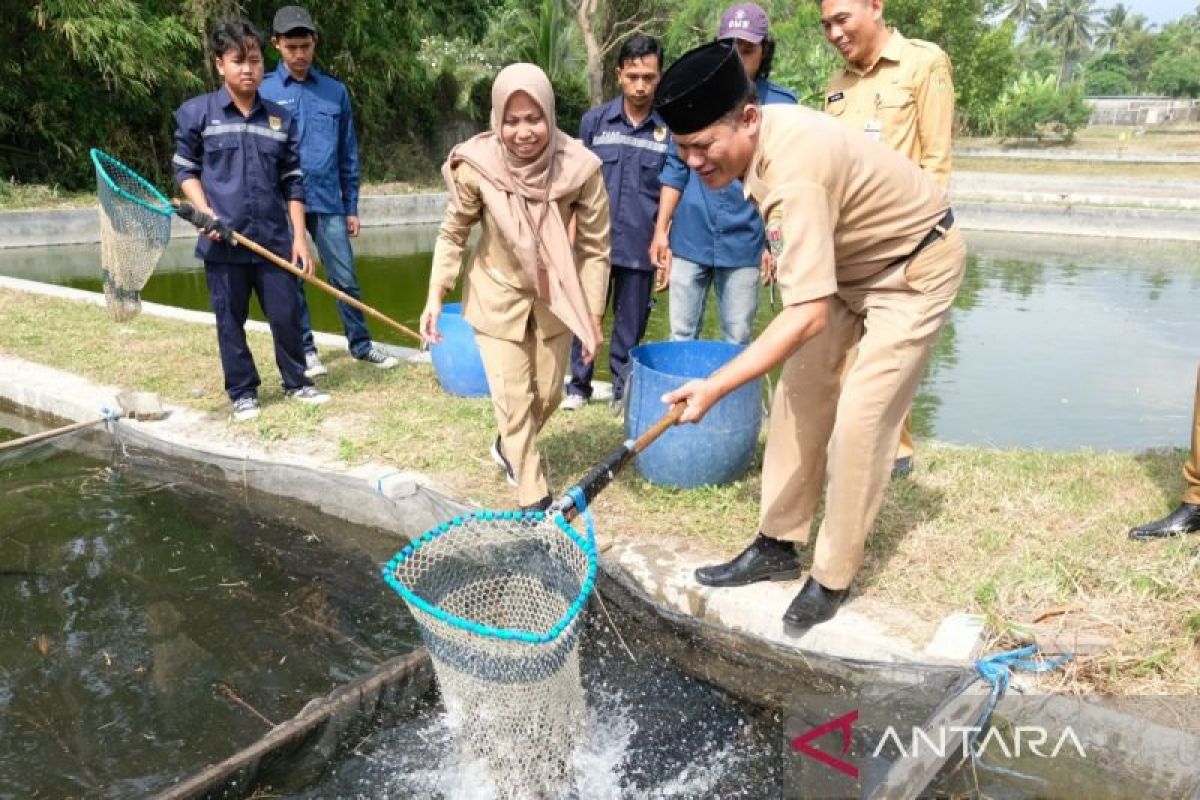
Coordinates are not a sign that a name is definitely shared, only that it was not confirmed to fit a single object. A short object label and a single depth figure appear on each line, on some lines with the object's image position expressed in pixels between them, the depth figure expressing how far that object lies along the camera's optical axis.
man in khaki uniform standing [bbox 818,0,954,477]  3.36
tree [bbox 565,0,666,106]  18.30
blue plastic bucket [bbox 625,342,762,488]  3.50
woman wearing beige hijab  3.32
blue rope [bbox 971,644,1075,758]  2.35
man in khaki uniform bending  2.23
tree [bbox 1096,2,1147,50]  82.56
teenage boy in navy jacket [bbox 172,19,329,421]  4.38
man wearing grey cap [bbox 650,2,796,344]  3.89
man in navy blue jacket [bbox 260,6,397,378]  5.09
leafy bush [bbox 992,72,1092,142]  30.94
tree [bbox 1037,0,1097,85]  80.25
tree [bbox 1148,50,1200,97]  54.34
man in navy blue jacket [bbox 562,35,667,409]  4.43
